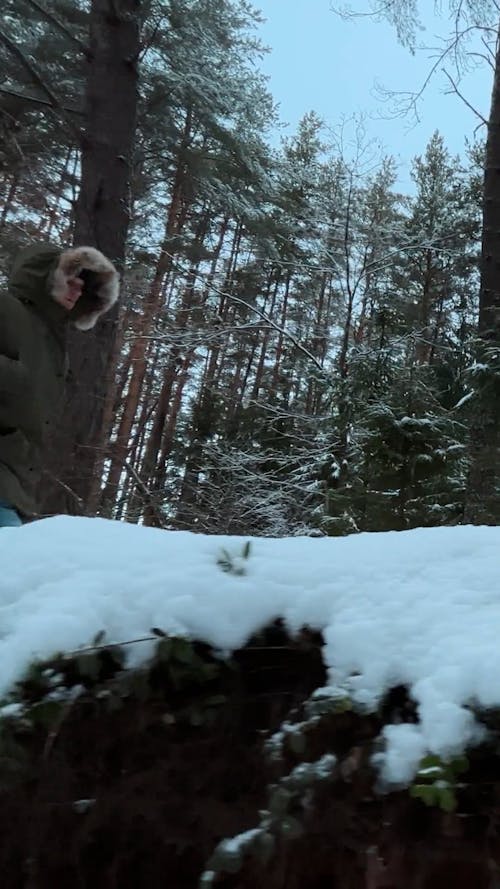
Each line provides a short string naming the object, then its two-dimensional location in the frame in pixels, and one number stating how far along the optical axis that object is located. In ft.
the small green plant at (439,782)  3.04
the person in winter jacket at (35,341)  9.34
